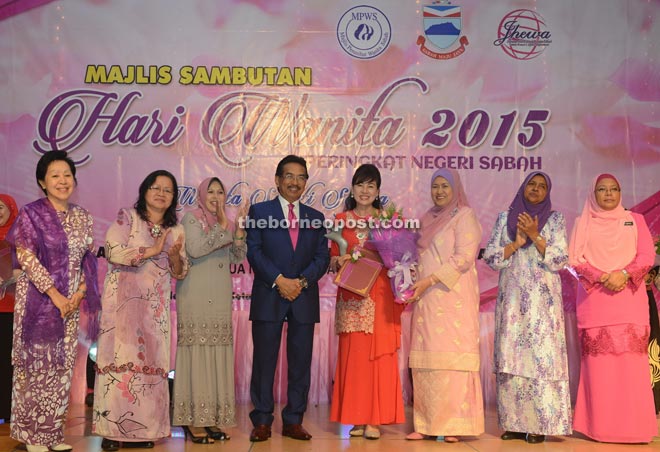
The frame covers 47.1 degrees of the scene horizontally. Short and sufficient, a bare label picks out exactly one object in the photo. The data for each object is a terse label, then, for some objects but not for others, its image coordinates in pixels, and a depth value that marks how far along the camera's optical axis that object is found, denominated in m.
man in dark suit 4.39
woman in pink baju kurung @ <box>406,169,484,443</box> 4.33
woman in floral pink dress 4.10
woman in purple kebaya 3.95
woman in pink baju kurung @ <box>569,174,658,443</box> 4.40
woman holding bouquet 4.40
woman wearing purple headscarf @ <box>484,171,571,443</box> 4.38
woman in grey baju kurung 4.26
